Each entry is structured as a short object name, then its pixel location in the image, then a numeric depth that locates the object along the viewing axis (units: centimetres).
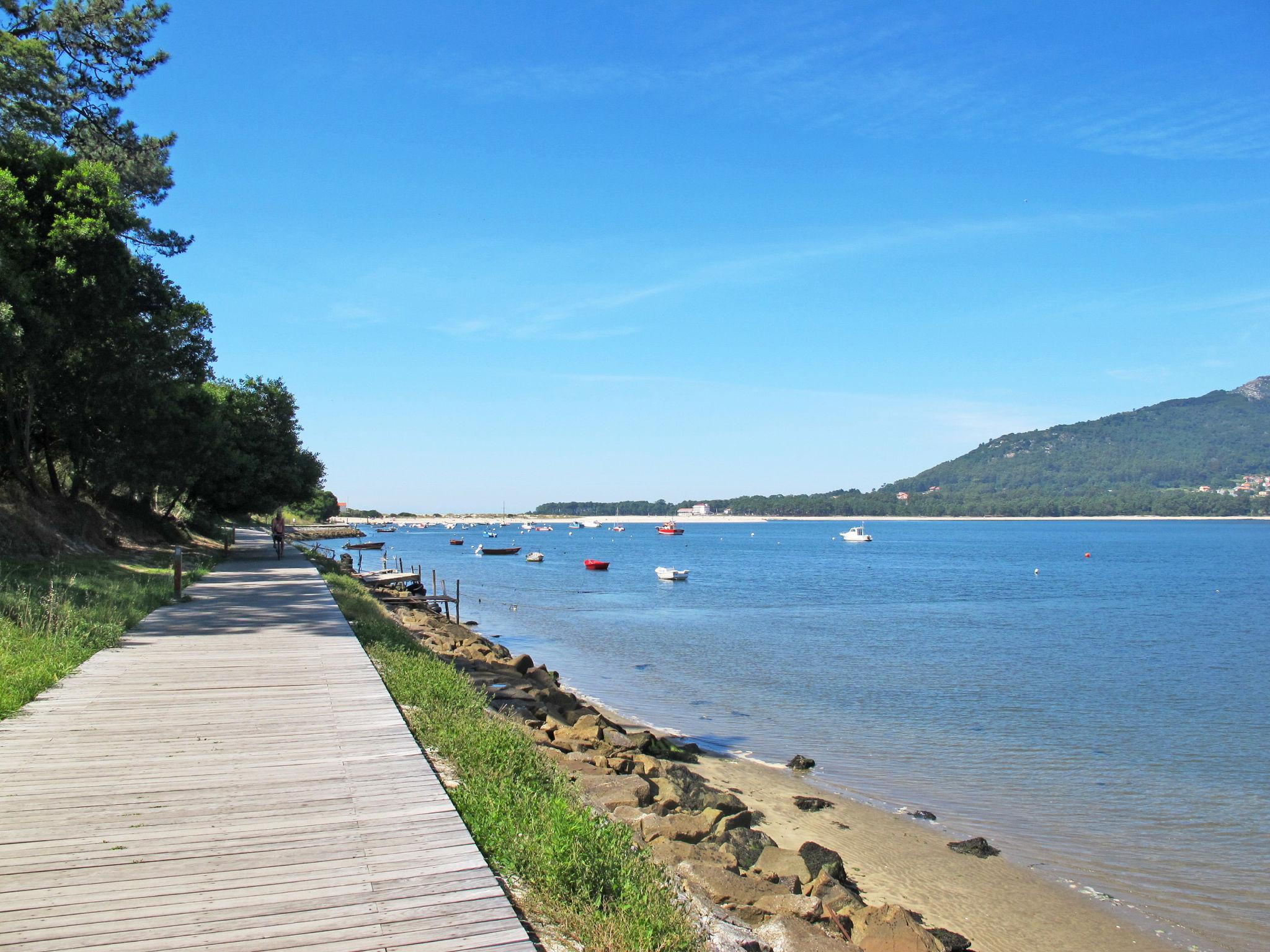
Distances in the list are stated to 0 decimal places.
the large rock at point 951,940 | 825
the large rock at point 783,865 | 939
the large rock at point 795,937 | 666
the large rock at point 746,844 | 941
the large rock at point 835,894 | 861
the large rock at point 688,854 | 805
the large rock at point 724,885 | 748
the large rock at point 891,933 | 785
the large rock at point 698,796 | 1131
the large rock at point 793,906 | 753
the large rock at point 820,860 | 963
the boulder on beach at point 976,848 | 1192
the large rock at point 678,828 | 882
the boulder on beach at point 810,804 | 1341
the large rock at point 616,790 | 984
